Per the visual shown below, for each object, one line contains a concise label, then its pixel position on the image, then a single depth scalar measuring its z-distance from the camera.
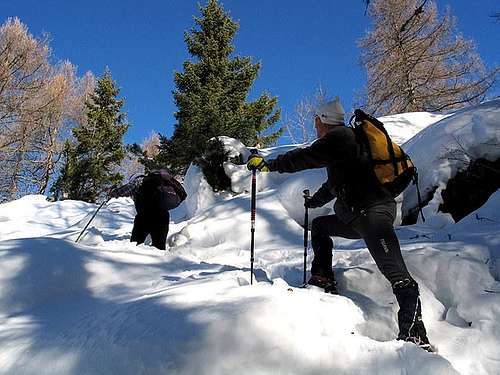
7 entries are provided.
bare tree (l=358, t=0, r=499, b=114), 17.48
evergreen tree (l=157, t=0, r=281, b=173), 14.15
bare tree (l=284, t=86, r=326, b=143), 25.89
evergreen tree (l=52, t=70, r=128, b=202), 20.20
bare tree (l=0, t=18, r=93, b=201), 19.89
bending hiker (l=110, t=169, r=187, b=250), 6.27
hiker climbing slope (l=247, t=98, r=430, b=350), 2.54
